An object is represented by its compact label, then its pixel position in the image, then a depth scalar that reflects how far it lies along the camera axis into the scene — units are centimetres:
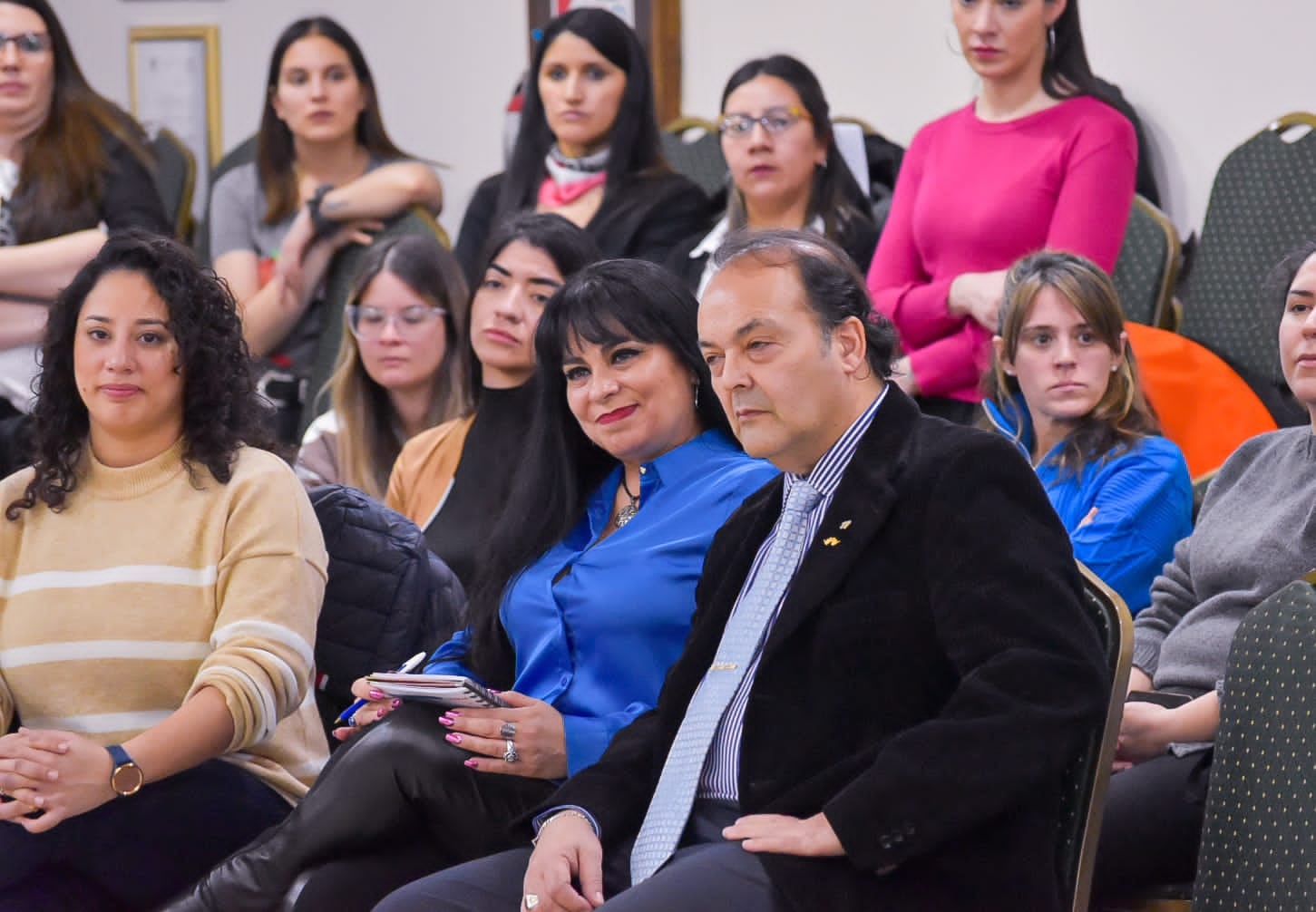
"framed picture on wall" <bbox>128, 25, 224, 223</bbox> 1187
